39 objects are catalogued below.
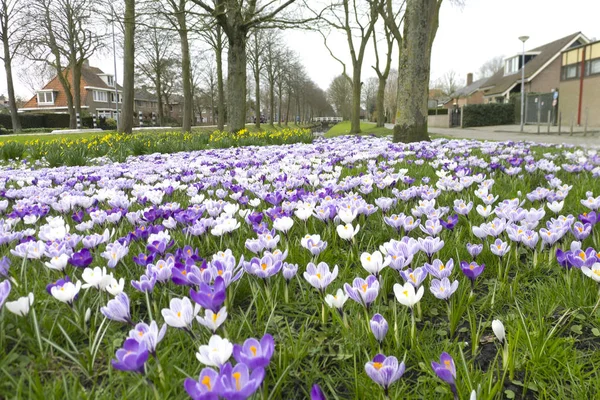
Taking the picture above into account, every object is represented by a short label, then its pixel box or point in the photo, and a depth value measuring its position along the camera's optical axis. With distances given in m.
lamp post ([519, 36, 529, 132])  25.42
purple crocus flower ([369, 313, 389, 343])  1.12
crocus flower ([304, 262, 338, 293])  1.40
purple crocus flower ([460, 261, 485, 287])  1.44
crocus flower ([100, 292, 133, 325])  1.22
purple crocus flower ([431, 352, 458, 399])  0.93
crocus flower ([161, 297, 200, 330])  1.12
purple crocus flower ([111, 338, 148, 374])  0.91
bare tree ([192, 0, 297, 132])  14.23
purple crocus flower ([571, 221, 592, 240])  1.78
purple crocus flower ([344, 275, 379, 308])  1.25
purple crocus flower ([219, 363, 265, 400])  0.77
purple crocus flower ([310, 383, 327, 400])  0.79
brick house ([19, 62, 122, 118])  57.88
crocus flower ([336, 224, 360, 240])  1.85
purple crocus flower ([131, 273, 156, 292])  1.39
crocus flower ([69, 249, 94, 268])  1.63
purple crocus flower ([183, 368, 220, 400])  0.75
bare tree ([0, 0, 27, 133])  28.06
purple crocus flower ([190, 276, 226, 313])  1.15
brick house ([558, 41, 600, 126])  30.19
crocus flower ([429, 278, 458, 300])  1.34
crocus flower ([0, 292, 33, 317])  1.27
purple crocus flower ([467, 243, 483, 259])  1.66
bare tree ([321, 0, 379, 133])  20.92
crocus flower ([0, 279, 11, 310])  1.25
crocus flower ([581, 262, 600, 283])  1.39
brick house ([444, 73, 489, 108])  54.81
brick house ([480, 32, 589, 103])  36.28
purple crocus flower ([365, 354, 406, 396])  0.93
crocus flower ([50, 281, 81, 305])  1.31
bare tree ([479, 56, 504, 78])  83.47
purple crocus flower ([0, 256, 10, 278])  1.62
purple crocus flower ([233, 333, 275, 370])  0.89
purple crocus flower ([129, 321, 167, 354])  1.03
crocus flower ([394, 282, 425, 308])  1.25
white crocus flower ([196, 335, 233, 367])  0.96
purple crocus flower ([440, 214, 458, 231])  2.03
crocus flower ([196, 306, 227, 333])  1.13
